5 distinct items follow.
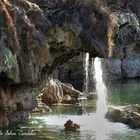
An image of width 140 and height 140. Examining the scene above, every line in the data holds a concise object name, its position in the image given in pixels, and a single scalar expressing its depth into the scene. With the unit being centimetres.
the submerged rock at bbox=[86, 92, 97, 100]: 3899
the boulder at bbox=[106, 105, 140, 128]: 2517
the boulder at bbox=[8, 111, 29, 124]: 2430
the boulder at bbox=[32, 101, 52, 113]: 2953
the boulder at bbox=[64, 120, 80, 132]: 2295
